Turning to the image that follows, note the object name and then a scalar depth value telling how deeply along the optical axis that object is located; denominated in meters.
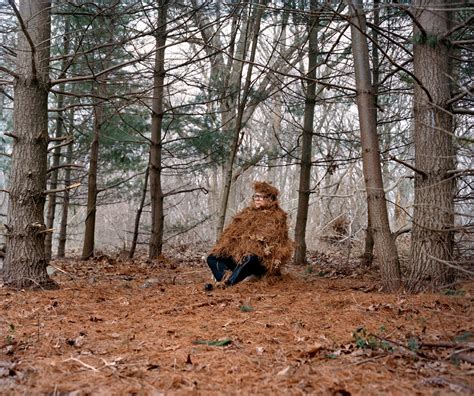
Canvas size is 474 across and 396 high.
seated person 6.24
